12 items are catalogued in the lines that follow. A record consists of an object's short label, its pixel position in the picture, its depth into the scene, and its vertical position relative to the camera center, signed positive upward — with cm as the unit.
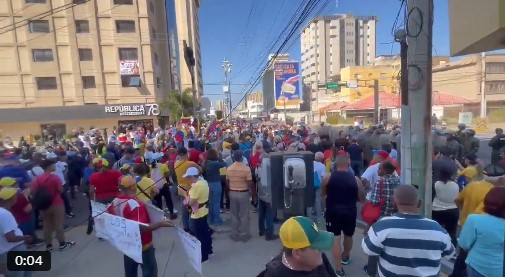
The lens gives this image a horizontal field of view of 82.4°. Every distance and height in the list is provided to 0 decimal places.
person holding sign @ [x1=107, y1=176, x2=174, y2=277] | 328 -113
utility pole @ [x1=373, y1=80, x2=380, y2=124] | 2137 +42
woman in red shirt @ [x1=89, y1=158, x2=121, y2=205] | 523 -115
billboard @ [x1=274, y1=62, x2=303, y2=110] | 4812 +488
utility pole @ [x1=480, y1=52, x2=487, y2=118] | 3481 +231
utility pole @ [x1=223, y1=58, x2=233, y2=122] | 2462 +262
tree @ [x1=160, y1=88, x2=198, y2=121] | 2902 +143
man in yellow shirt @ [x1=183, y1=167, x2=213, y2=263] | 442 -137
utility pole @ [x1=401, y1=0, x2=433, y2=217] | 355 +14
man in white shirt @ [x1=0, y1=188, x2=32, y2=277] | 327 -124
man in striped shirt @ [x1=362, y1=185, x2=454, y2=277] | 215 -101
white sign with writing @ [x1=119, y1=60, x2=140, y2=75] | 2890 +537
